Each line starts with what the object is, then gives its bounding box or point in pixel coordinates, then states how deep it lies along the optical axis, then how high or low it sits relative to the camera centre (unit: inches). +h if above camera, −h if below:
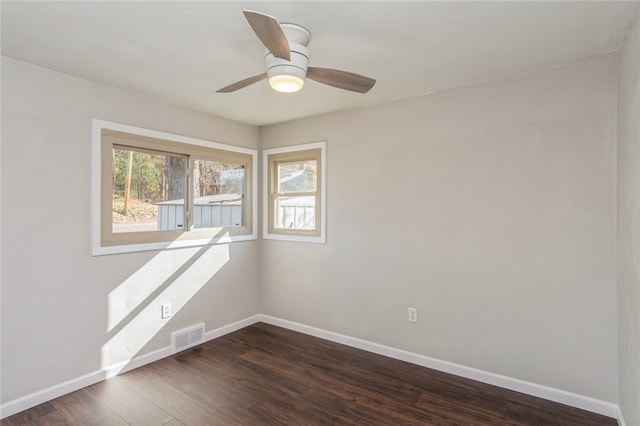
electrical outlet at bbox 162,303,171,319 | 130.1 -37.5
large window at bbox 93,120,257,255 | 113.5 +9.8
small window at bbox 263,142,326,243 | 152.2 +11.0
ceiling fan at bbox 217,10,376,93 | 74.9 +33.6
